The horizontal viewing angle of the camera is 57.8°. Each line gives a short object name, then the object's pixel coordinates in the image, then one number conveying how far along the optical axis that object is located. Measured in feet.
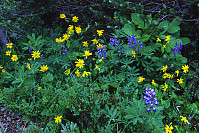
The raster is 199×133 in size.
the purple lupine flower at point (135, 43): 8.04
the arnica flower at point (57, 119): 6.50
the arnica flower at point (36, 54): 8.92
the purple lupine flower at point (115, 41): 8.35
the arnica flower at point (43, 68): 8.55
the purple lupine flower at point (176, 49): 8.11
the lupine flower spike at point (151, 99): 5.23
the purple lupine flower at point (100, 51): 8.07
